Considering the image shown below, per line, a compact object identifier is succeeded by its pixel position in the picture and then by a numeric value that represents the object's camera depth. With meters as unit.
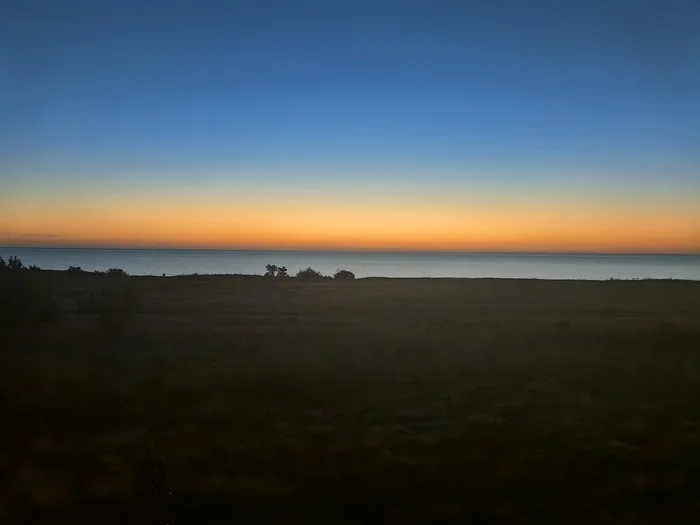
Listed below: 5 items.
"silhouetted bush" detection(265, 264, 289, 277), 71.66
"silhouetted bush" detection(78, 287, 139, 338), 22.02
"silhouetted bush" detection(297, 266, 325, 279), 62.41
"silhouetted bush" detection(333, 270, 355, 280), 61.54
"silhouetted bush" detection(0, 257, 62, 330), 23.25
